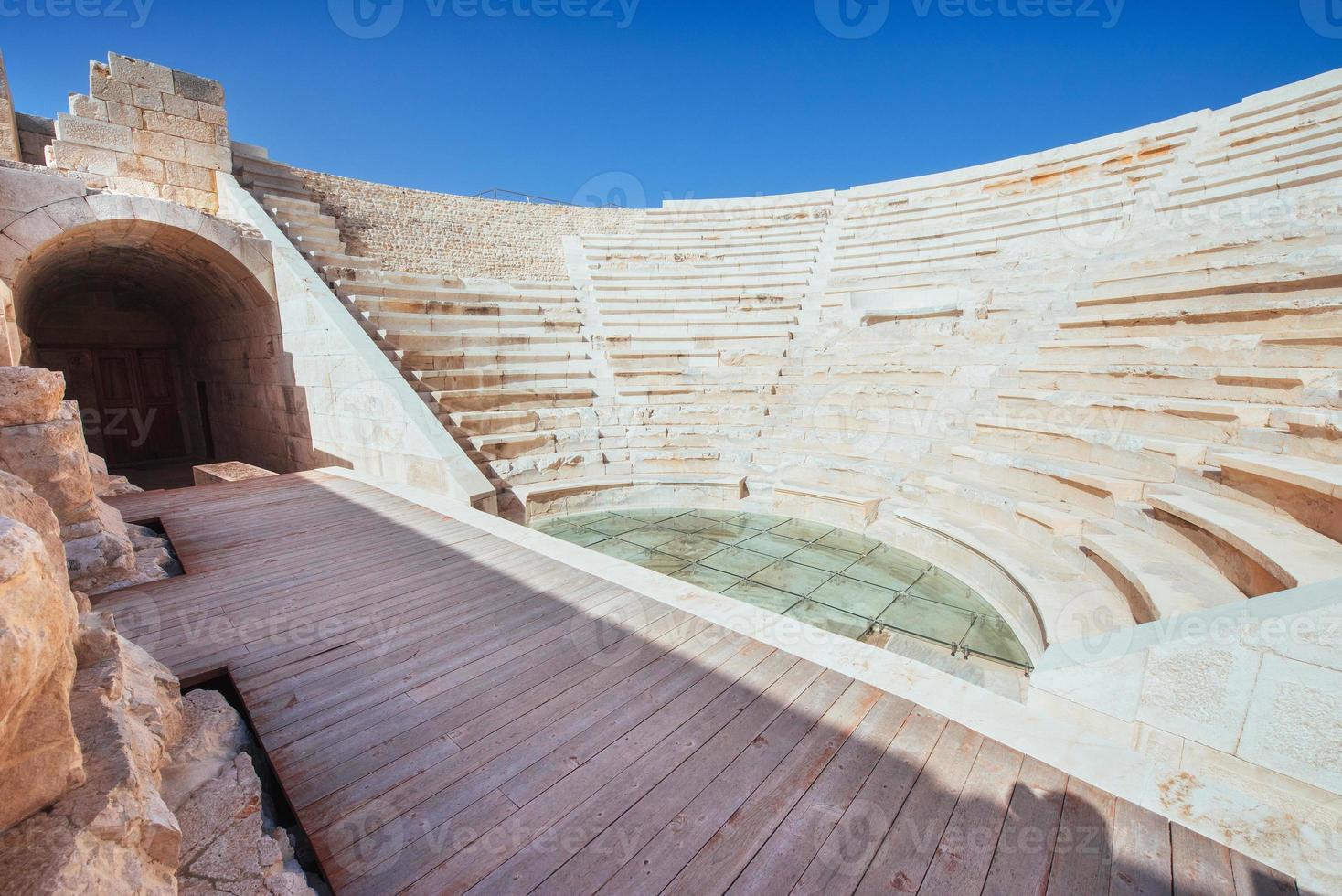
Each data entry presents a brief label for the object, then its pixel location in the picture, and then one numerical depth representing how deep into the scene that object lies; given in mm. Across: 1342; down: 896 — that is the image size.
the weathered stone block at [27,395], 2600
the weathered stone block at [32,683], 923
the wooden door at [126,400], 10148
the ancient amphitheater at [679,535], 1613
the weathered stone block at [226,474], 6428
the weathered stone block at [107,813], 986
